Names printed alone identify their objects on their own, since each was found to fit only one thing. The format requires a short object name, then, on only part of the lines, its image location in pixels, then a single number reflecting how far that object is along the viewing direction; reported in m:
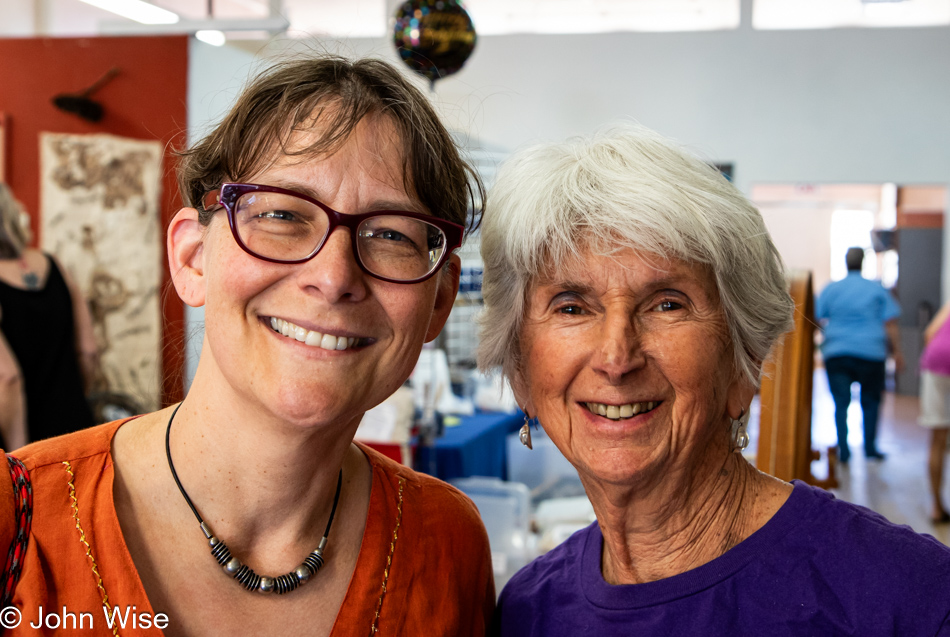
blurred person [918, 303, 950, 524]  5.66
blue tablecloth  3.92
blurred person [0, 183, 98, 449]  3.73
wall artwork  6.03
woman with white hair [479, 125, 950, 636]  1.27
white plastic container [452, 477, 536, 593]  3.20
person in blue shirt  7.12
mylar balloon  3.47
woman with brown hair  1.10
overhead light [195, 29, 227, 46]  5.73
